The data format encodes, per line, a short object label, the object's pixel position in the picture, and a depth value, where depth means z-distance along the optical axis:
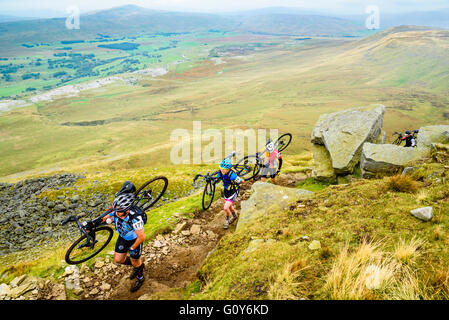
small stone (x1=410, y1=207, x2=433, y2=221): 6.17
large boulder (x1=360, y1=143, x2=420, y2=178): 11.76
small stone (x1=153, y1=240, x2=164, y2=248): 10.74
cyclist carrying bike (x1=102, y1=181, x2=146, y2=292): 7.66
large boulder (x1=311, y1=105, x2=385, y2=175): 14.38
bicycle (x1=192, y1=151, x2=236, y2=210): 12.74
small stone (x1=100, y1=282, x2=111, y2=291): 8.60
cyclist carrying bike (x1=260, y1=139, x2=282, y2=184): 15.43
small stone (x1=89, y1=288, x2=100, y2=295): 8.39
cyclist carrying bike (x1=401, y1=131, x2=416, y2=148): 18.59
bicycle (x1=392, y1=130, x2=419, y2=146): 19.93
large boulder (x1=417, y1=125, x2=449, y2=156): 12.91
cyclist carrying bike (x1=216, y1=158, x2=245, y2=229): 11.38
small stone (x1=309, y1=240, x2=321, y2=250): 6.20
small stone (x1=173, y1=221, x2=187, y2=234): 11.80
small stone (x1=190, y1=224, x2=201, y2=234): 11.86
